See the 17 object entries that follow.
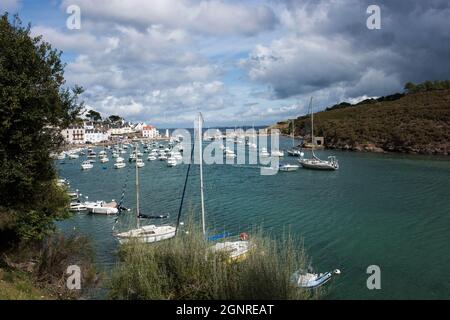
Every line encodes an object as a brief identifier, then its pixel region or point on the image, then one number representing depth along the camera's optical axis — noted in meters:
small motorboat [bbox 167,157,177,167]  88.31
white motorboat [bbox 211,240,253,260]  14.57
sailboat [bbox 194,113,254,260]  14.42
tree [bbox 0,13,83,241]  15.39
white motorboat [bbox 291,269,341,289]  16.60
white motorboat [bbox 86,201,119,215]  44.09
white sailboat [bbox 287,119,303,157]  104.89
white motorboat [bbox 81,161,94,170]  88.58
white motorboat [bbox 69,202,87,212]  45.45
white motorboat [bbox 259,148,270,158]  102.56
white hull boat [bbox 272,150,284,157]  102.81
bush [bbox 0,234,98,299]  18.60
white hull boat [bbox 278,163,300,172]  78.36
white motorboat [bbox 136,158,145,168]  88.79
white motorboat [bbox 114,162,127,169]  89.19
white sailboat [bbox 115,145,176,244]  28.07
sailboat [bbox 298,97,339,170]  77.50
